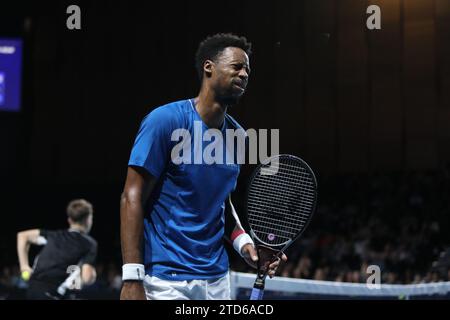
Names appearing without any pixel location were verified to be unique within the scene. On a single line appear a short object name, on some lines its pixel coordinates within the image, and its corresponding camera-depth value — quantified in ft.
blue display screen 77.05
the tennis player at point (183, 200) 14.80
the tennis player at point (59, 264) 32.81
